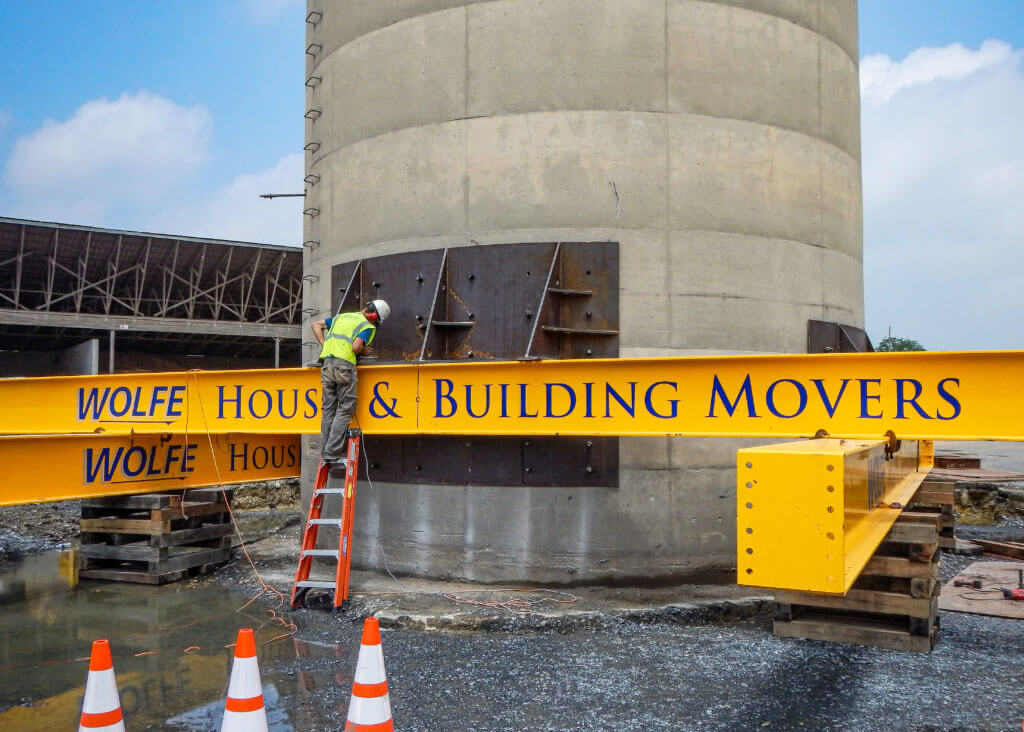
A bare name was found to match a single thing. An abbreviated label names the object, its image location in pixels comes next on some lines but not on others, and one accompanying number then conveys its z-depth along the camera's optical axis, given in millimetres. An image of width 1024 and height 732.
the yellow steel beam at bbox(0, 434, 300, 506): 8289
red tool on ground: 7568
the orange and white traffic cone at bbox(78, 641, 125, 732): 3941
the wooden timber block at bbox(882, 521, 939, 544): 6445
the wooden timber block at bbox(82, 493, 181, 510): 9164
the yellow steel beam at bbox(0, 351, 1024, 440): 6078
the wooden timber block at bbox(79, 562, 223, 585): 8922
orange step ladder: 7594
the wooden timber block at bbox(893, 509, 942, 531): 6656
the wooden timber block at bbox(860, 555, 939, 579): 6380
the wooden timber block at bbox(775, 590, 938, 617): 6363
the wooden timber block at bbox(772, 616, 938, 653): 6387
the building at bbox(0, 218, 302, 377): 25469
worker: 7836
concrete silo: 8219
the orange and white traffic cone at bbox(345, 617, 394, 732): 4047
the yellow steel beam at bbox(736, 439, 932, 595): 3900
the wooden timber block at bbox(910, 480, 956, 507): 9523
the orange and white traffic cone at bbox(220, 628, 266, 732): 3945
